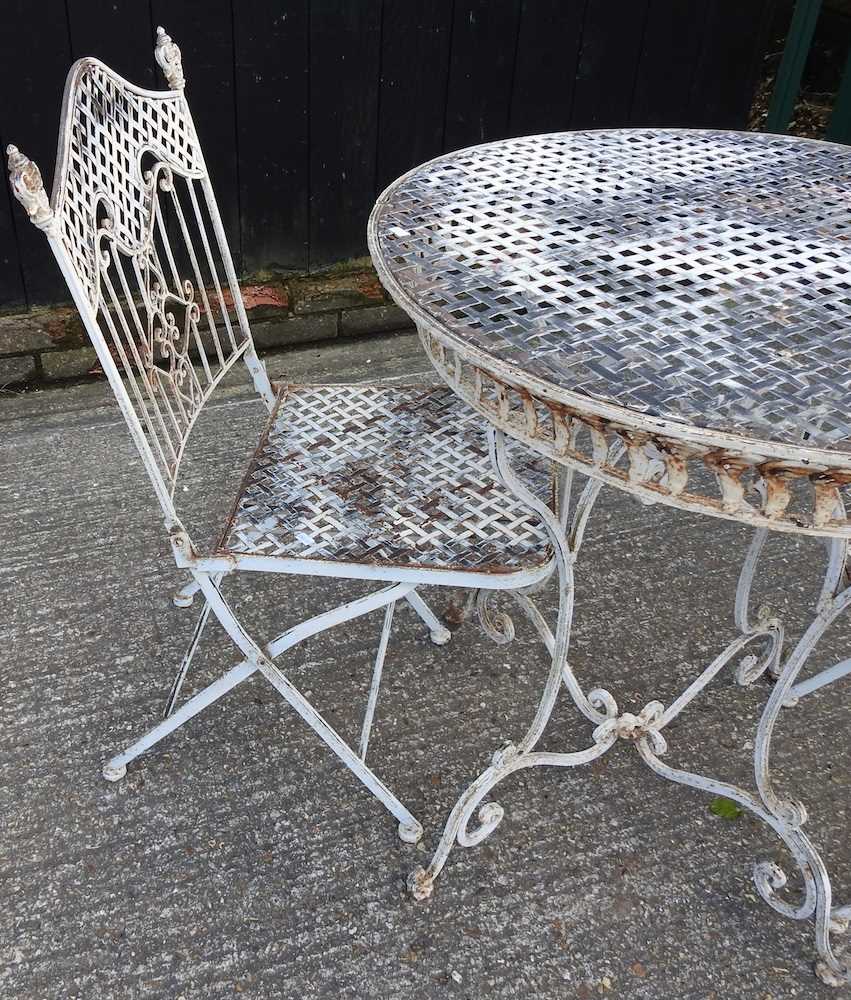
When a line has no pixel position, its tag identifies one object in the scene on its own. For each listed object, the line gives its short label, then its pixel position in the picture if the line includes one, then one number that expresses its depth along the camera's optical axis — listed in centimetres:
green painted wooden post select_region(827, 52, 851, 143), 377
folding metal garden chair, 150
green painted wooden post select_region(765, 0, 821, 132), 351
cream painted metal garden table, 121
